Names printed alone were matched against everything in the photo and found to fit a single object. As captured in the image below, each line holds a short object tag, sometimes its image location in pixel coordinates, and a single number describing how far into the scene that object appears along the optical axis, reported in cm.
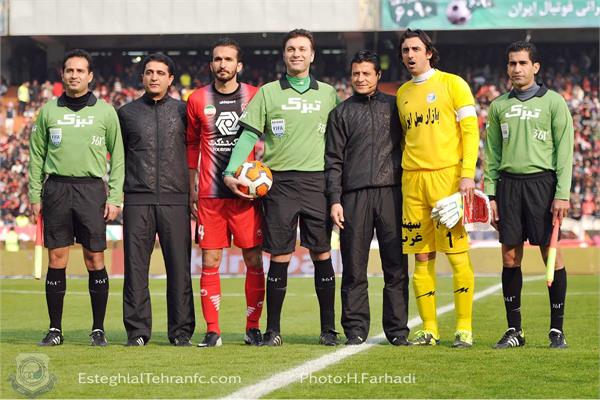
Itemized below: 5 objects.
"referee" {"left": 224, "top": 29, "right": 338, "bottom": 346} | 1341
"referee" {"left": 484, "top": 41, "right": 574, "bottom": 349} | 1308
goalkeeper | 1316
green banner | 5278
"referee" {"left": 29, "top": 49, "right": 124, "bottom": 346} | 1374
